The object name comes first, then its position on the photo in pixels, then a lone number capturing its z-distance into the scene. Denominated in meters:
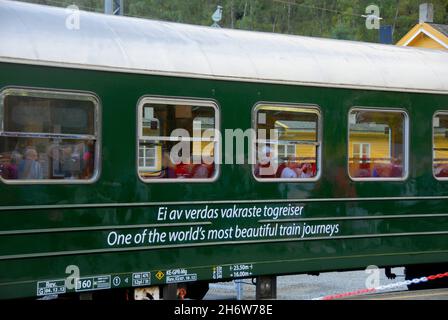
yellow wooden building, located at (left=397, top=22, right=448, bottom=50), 24.12
